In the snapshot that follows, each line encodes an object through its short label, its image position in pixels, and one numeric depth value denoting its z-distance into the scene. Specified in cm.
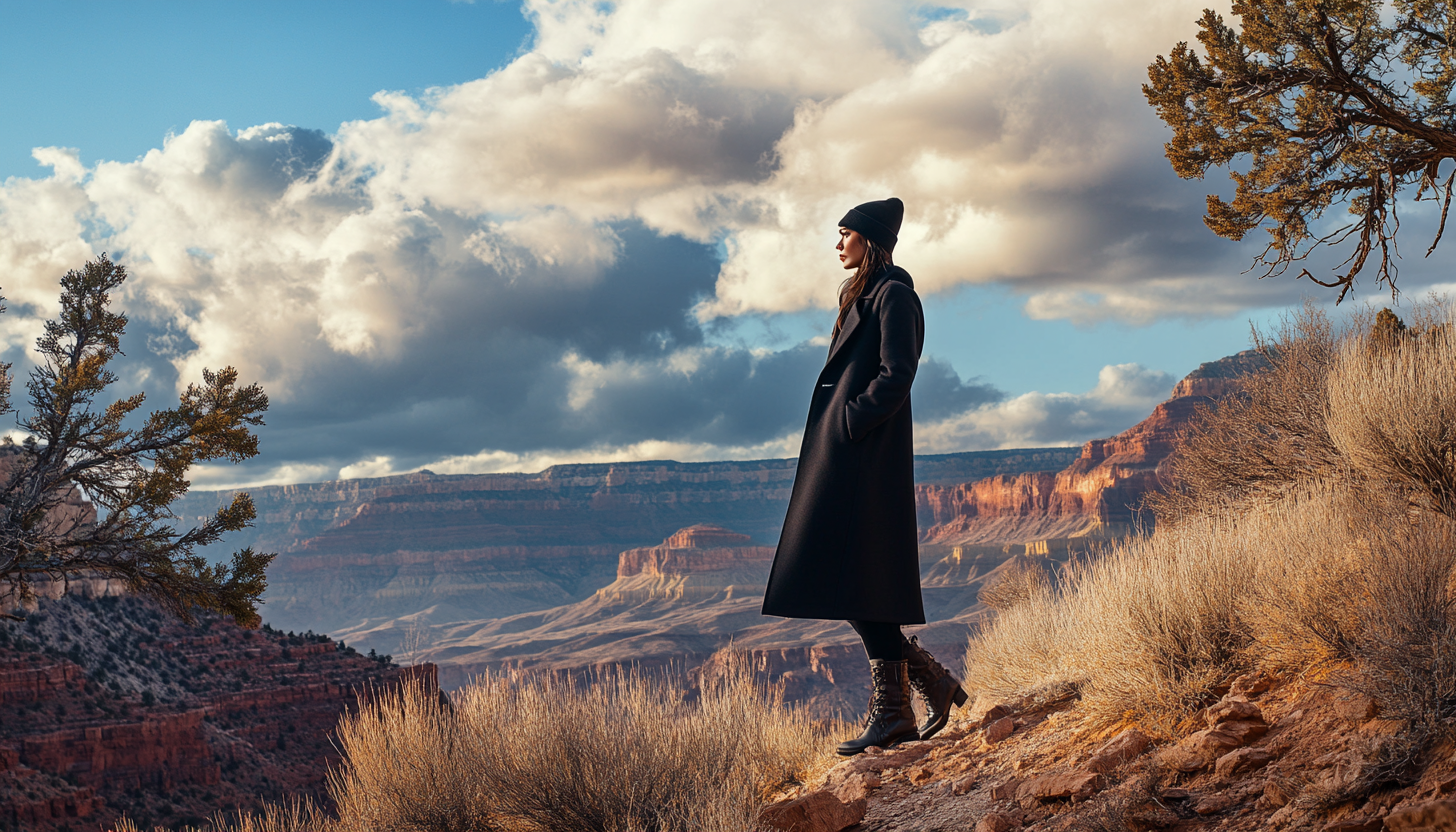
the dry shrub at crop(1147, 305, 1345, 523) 1069
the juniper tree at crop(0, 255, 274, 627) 1405
